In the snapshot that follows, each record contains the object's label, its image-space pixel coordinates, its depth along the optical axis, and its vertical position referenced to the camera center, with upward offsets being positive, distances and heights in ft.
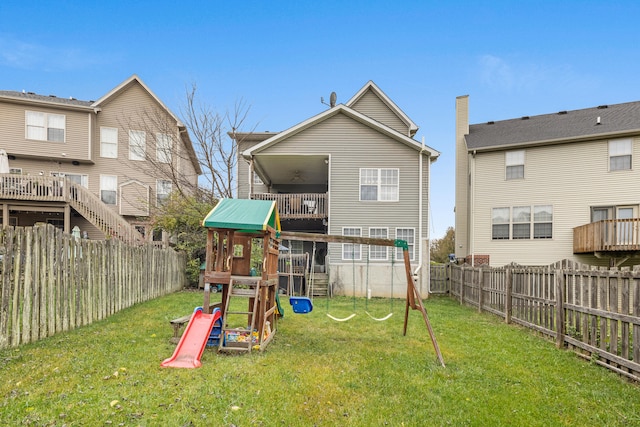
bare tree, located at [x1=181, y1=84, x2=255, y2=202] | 61.87 +13.97
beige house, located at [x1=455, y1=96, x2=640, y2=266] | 53.57 +5.00
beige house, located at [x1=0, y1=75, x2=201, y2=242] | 57.36 +11.22
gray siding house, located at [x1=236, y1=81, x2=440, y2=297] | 51.90 +4.66
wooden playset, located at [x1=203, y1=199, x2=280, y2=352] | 21.22 -2.82
